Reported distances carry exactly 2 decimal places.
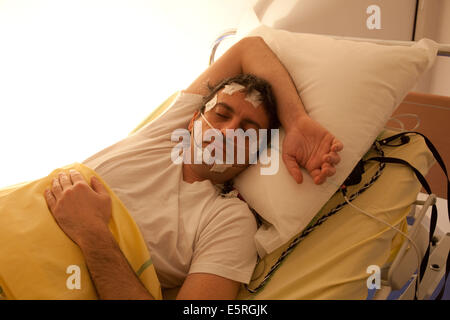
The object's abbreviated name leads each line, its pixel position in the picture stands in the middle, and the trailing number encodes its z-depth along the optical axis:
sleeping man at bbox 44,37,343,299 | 1.17
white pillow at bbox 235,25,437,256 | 1.31
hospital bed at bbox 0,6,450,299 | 1.20
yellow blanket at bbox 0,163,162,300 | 1.06
